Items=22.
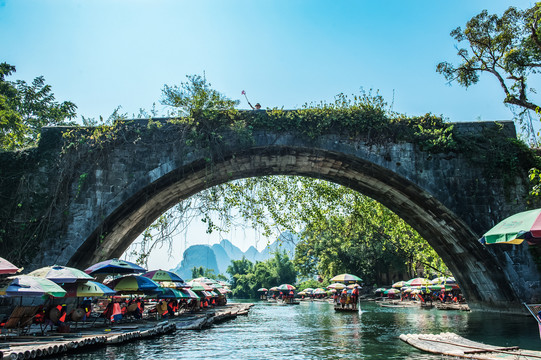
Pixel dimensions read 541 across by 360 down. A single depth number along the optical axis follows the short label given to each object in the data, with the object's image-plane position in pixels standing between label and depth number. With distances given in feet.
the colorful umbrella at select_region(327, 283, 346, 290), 106.89
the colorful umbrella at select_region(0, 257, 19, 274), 23.02
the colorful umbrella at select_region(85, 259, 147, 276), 34.91
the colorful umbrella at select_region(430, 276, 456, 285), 74.75
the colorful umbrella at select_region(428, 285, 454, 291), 80.31
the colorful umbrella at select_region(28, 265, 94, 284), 28.22
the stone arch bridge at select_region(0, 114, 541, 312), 36.42
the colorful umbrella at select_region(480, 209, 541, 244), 18.38
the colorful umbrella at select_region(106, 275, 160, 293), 37.81
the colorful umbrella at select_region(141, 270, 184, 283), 44.91
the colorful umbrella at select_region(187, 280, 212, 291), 64.58
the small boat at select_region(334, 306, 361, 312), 68.33
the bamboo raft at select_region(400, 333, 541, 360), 20.02
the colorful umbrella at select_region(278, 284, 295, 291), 127.39
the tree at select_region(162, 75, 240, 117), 38.50
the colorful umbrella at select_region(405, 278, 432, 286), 79.77
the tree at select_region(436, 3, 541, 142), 38.47
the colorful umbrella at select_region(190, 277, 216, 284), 88.99
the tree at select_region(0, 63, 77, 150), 64.44
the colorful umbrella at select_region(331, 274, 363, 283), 73.82
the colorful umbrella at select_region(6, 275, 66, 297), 23.72
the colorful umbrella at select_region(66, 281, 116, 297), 31.25
